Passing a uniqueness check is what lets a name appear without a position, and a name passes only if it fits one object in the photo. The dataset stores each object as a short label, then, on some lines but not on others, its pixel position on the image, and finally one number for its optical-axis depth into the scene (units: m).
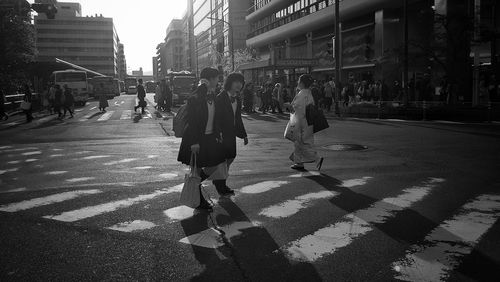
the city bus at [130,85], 82.94
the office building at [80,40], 141.62
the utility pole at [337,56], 23.73
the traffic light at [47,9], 21.06
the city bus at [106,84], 54.16
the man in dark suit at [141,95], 25.56
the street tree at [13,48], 30.26
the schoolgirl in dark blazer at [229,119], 6.09
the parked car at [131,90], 82.81
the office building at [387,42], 21.94
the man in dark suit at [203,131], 5.74
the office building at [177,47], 153.55
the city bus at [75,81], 39.31
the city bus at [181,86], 37.72
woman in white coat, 8.51
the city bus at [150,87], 99.56
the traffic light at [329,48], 26.27
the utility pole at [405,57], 22.34
